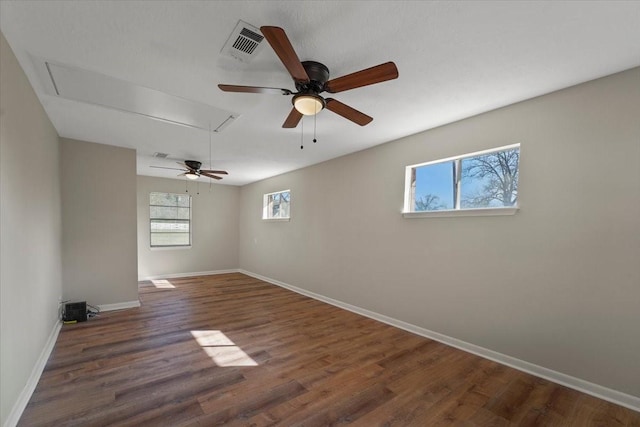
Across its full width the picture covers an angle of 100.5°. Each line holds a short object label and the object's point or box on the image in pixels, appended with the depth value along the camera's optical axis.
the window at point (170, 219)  6.65
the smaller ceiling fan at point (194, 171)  4.68
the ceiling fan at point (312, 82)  1.45
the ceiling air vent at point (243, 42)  1.64
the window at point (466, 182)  2.77
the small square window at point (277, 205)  6.18
